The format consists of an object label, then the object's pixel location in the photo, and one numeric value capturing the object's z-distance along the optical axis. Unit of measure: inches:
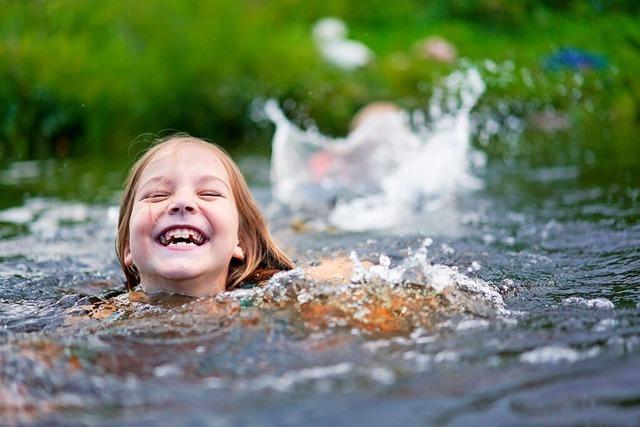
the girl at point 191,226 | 106.3
